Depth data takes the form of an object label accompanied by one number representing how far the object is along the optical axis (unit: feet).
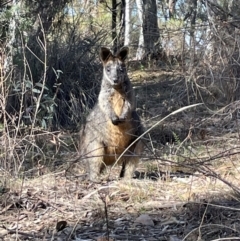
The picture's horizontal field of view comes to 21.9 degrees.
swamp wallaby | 22.61
